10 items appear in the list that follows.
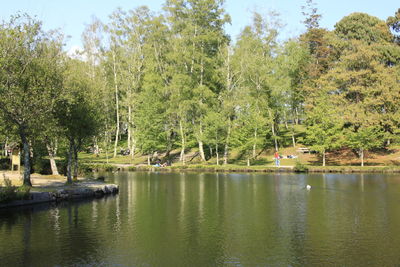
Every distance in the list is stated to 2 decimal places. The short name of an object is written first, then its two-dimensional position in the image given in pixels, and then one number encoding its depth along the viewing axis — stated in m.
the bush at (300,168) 60.56
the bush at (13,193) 27.78
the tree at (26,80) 31.39
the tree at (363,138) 65.56
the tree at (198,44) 70.50
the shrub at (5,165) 52.31
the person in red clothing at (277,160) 64.91
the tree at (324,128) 67.19
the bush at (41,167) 47.06
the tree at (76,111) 37.72
